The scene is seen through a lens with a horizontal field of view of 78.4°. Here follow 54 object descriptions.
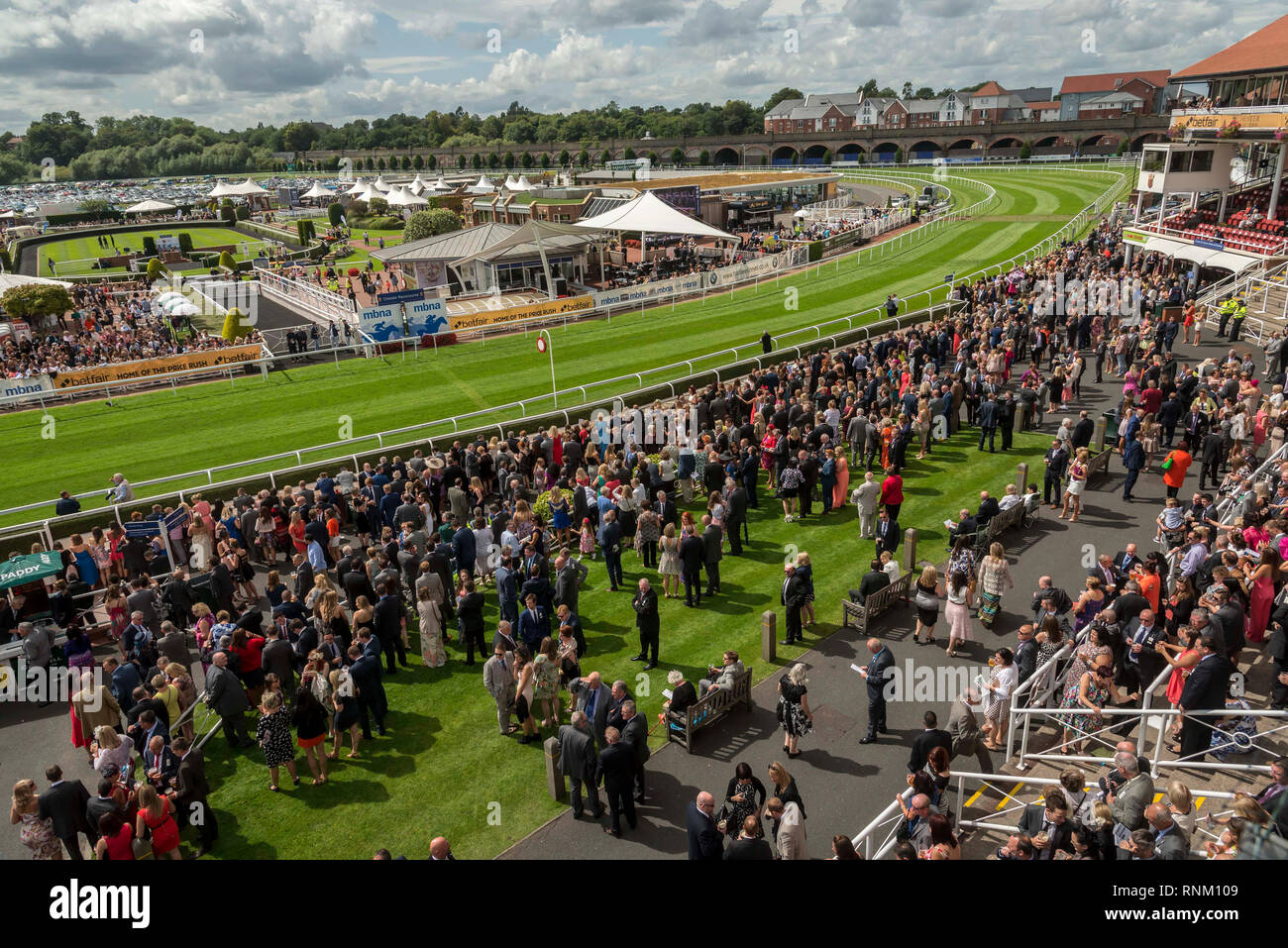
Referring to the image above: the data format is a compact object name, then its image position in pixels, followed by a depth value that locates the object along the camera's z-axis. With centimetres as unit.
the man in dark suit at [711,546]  1189
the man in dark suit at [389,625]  1069
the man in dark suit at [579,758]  810
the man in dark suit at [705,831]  666
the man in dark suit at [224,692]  921
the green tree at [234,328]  3195
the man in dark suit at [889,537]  1240
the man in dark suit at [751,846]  619
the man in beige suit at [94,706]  934
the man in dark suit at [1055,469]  1417
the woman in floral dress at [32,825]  728
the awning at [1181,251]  2714
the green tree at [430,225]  5088
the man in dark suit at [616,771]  771
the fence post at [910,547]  1259
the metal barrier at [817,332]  1694
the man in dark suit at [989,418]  1719
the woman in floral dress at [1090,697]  832
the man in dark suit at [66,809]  752
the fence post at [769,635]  1068
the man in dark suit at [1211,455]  1404
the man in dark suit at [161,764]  802
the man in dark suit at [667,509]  1354
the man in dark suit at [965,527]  1192
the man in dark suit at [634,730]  796
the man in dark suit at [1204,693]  735
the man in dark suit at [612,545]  1257
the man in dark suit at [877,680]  877
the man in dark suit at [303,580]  1179
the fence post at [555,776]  855
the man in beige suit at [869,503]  1370
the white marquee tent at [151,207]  7288
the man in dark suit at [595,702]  858
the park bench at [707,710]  914
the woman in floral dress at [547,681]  932
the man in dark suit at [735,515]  1330
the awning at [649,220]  3539
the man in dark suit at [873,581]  1121
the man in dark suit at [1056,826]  595
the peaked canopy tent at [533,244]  3512
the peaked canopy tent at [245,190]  7212
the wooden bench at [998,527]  1252
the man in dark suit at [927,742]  759
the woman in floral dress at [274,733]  858
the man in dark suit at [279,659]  960
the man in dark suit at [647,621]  1021
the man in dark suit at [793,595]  1072
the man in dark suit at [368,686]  943
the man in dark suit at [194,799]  802
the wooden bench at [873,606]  1125
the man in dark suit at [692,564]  1184
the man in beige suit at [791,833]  672
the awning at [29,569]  1180
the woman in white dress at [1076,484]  1351
